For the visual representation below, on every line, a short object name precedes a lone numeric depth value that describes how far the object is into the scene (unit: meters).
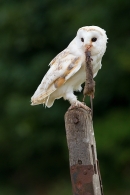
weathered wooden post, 7.96
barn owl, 8.89
